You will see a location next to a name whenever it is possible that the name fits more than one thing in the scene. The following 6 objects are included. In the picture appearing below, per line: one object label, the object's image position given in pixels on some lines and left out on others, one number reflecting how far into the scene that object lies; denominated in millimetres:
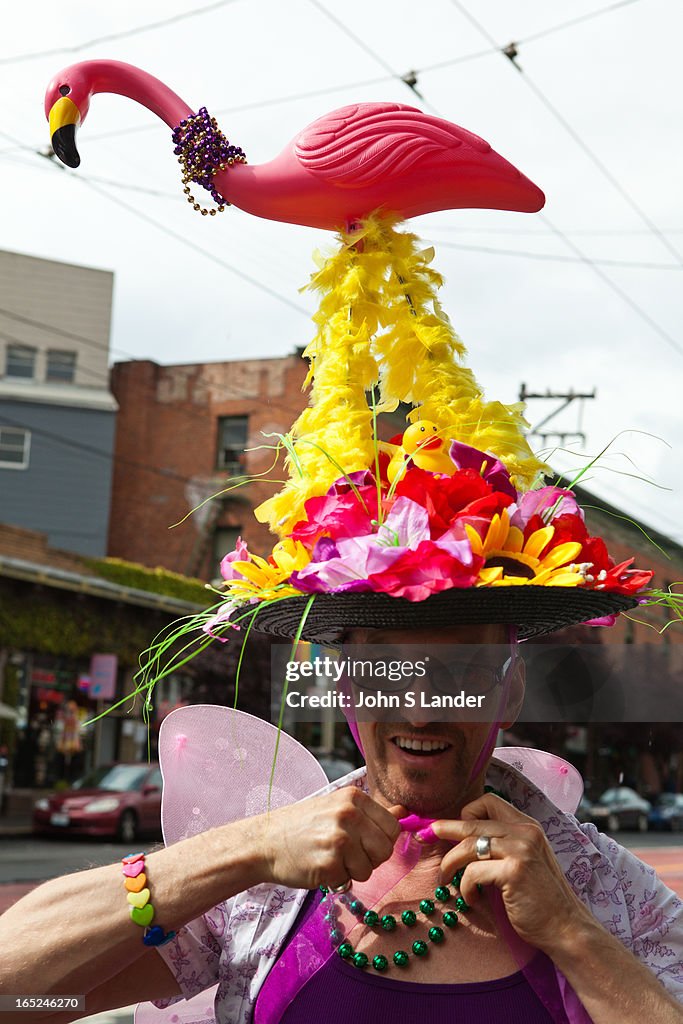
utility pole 20325
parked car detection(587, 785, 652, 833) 29484
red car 17812
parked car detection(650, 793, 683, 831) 33156
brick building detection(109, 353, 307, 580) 32531
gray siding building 30641
